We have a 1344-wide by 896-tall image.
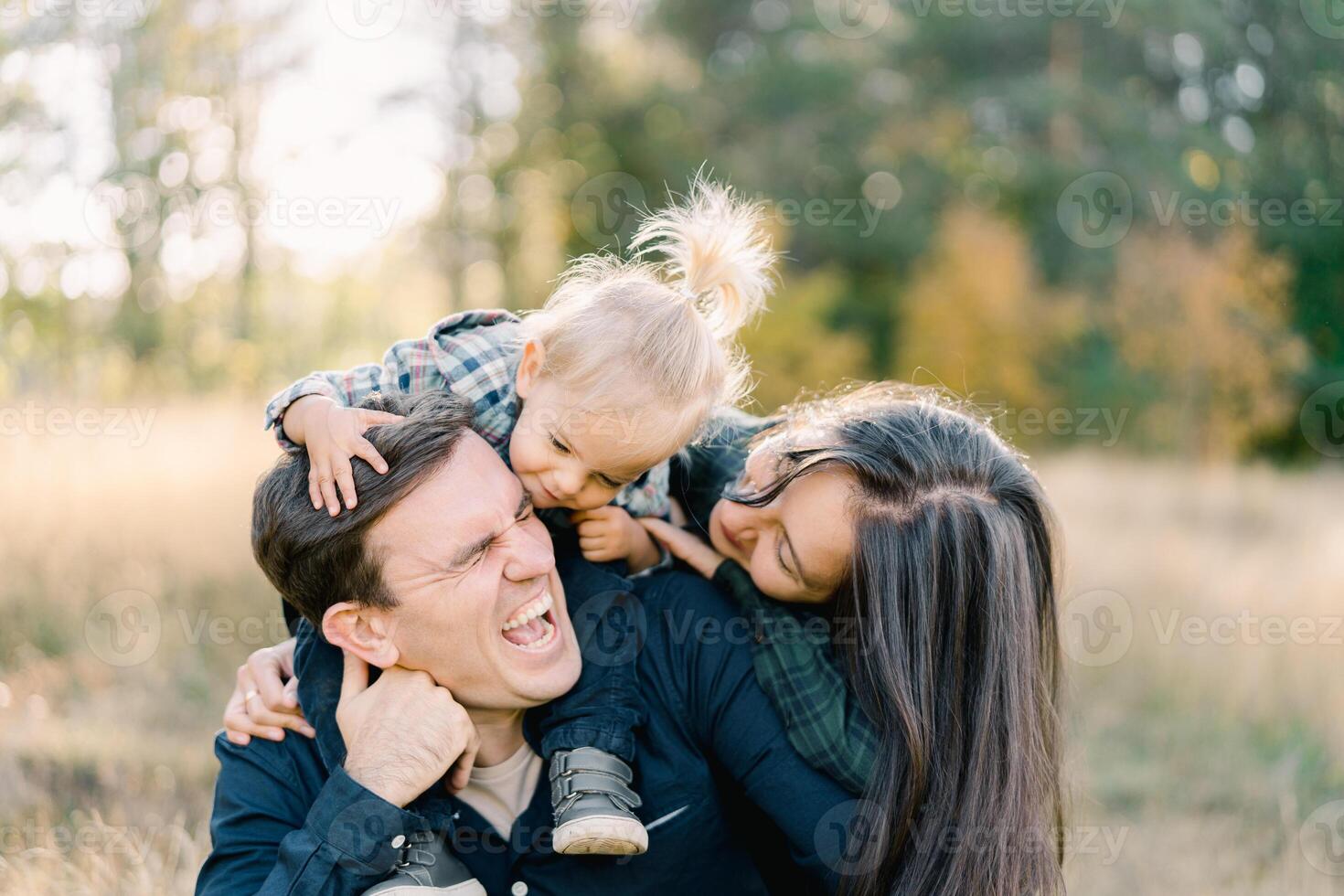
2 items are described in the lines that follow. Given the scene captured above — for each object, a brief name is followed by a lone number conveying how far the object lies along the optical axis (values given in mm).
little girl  2598
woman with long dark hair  2557
